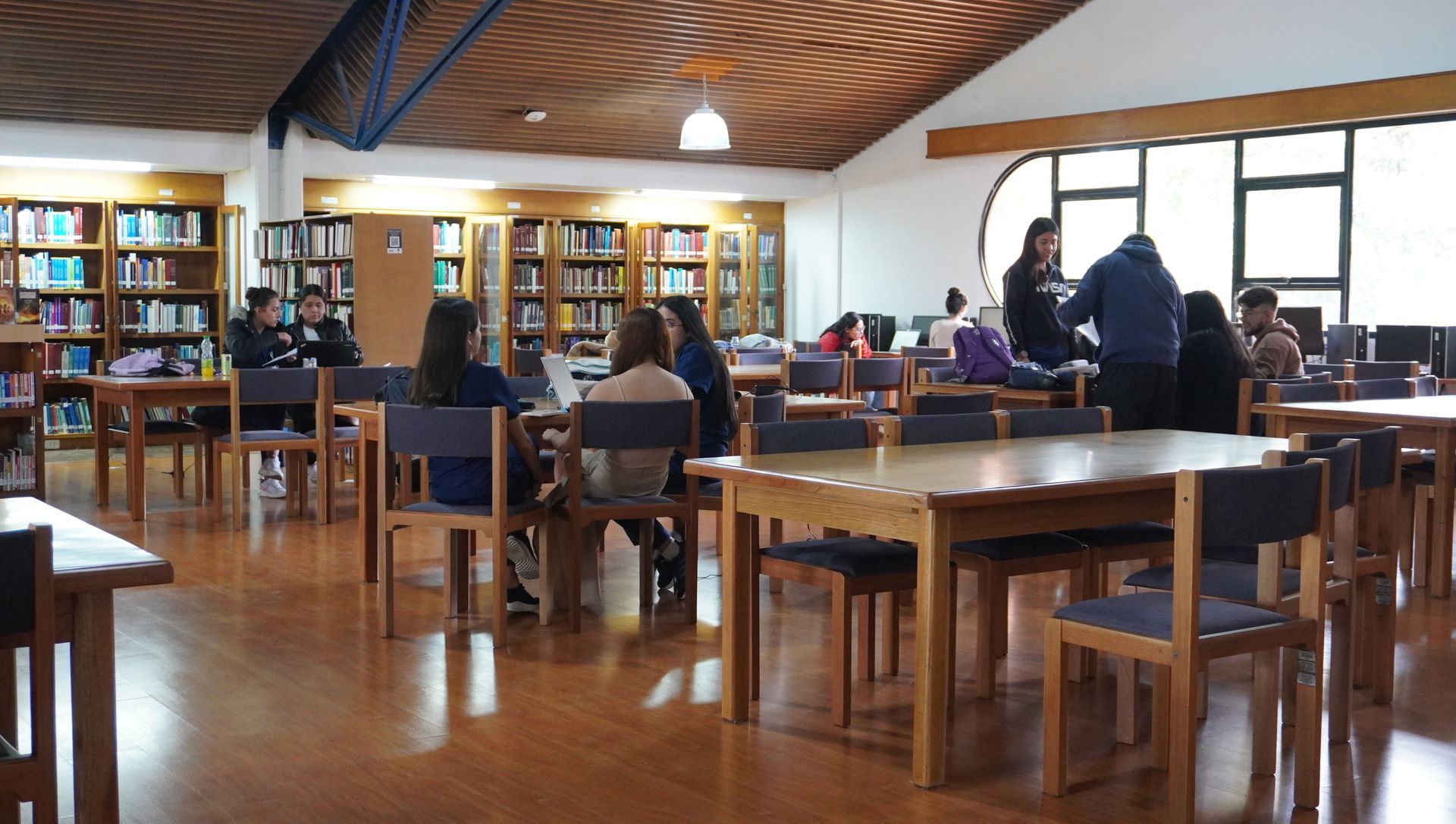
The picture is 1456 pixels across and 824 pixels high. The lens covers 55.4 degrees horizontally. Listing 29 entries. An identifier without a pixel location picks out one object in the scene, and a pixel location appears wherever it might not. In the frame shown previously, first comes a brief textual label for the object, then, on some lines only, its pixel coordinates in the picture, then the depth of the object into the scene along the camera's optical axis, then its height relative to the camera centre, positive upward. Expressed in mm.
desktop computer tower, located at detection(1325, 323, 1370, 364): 9242 -43
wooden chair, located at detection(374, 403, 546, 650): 4234 -473
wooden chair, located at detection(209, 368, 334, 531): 6625 -344
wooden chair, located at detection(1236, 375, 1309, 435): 5727 -277
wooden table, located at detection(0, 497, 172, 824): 2049 -477
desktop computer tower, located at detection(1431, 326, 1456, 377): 8523 -92
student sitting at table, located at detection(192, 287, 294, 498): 7625 -67
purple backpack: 6625 -108
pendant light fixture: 9398 +1362
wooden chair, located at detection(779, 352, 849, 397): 7113 -221
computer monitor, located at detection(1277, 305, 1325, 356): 9172 +57
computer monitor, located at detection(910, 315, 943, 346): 12438 +101
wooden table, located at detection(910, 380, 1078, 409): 6207 -285
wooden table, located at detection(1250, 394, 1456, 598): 4922 -324
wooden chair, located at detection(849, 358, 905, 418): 7520 -227
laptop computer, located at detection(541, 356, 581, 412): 4953 -177
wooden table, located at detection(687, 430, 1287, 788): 2955 -372
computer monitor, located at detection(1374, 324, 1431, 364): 8680 -47
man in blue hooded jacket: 5688 +30
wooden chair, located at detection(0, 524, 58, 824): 1916 -436
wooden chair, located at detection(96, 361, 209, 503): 7242 -578
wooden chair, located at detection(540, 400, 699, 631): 4438 -371
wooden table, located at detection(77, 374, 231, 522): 6730 -337
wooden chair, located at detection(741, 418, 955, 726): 3467 -595
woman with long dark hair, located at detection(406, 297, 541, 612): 4438 -191
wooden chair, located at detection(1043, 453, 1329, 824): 2727 -598
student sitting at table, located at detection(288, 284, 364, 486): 8188 +35
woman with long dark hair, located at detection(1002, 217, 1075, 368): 6324 +157
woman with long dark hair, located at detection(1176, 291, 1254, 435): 5930 -128
